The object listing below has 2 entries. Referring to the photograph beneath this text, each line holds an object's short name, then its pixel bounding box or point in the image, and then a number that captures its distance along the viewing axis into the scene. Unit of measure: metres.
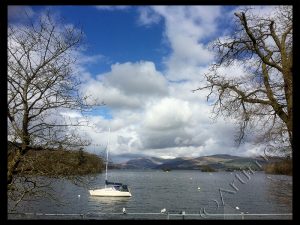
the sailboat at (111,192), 33.74
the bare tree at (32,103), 4.66
